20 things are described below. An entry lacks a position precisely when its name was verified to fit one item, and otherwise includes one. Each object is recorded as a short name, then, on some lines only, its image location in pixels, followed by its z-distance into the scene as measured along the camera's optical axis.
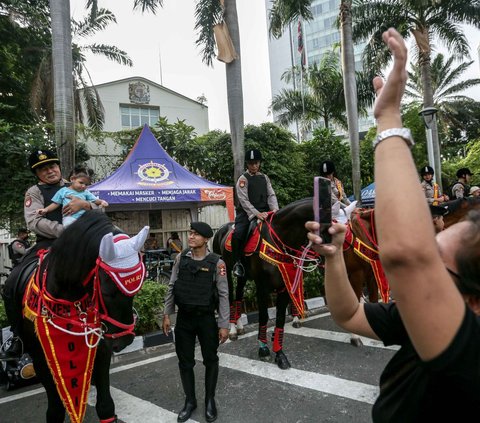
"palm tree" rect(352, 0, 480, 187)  15.23
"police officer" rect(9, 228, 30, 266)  8.04
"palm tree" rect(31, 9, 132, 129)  15.41
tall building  70.12
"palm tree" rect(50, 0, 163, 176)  7.13
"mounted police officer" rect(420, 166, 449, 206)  7.53
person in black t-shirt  0.71
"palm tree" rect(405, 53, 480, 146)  28.89
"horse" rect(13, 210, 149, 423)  2.57
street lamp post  11.09
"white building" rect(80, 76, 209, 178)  23.48
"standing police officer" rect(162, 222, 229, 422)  3.48
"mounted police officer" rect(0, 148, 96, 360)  3.31
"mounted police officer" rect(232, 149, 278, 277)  5.70
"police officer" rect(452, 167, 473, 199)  7.88
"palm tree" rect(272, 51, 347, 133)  23.00
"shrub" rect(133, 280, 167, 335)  5.87
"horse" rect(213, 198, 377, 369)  4.70
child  3.34
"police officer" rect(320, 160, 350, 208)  5.85
